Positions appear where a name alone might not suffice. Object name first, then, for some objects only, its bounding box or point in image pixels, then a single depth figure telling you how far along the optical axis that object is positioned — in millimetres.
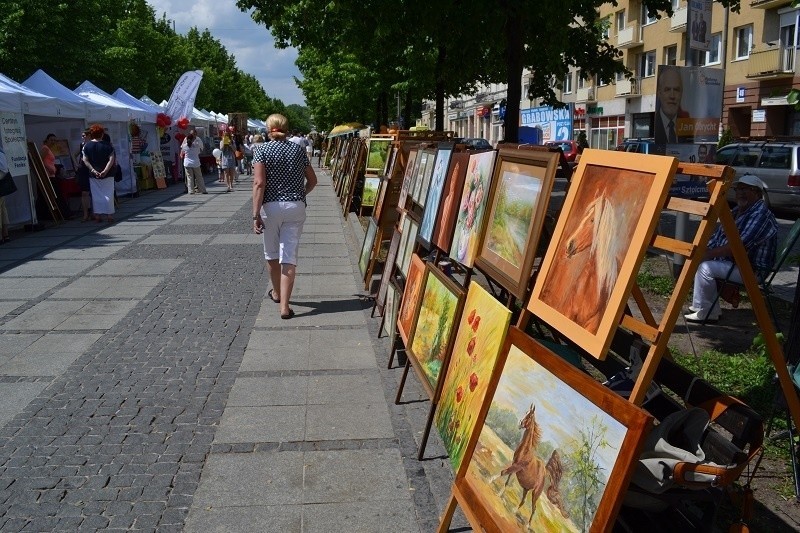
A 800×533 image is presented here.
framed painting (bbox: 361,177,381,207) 12789
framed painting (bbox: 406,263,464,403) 4109
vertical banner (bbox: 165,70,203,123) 25156
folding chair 6142
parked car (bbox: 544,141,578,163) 31141
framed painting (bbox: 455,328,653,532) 2342
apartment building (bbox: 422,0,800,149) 32344
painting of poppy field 3373
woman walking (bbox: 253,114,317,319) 7312
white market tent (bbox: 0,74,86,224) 13289
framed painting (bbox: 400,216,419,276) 5904
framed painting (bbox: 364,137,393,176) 13477
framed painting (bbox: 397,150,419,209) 6652
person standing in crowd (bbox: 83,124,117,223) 15094
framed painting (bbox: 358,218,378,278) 8305
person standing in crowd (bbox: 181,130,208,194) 22156
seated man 6621
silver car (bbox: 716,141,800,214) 17438
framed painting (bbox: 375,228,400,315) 6615
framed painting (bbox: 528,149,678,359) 2500
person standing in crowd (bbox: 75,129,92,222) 15375
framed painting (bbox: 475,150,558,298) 3316
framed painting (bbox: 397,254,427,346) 5121
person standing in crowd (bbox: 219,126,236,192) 25412
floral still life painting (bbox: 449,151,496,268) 4129
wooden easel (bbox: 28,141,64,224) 15195
